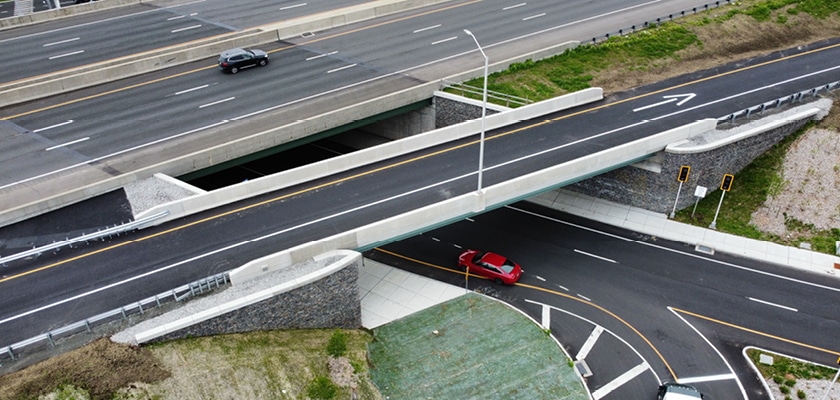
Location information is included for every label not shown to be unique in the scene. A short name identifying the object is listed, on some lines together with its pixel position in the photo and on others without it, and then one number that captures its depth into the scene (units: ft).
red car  102.99
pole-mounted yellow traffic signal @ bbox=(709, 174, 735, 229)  113.60
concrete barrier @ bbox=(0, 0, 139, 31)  162.20
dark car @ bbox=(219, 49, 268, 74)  136.98
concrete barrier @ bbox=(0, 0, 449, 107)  128.16
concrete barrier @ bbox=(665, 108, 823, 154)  114.01
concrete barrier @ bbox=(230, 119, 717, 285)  87.35
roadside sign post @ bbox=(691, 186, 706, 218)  115.85
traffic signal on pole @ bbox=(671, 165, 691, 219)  114.32
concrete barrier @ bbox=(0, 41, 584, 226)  96.07
